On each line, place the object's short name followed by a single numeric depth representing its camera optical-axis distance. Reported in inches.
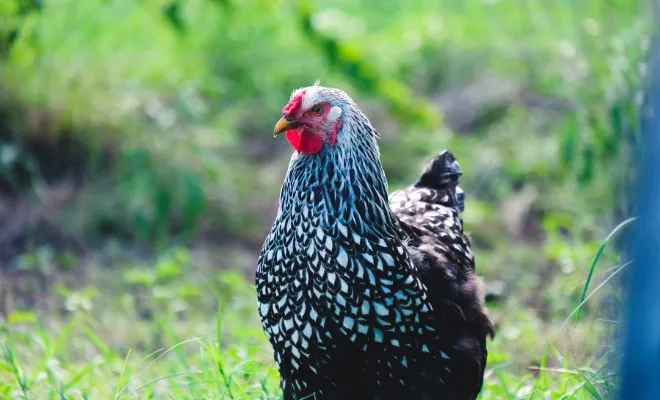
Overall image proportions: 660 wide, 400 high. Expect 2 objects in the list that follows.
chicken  197.0
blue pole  177.3
